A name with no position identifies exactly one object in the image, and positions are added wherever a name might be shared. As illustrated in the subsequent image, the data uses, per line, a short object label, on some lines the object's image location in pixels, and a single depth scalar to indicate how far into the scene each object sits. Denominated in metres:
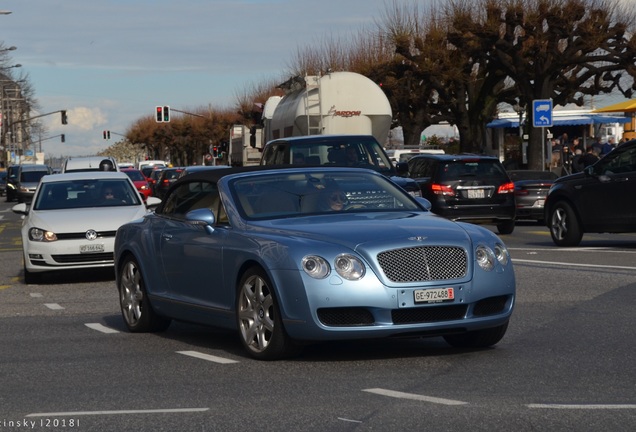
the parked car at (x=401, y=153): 39.88
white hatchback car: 17.30
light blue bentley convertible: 8.94
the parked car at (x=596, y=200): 19.97
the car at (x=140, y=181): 45.58
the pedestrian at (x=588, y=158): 32.53
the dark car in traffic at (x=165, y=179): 49.31
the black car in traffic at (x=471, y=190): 25.91
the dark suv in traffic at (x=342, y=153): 21.83
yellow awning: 34.34
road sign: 35.78
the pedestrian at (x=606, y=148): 38.54
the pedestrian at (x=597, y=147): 34.38
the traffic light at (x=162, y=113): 84.56
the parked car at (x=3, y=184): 81.64
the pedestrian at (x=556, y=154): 48.44
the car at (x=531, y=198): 29.73
